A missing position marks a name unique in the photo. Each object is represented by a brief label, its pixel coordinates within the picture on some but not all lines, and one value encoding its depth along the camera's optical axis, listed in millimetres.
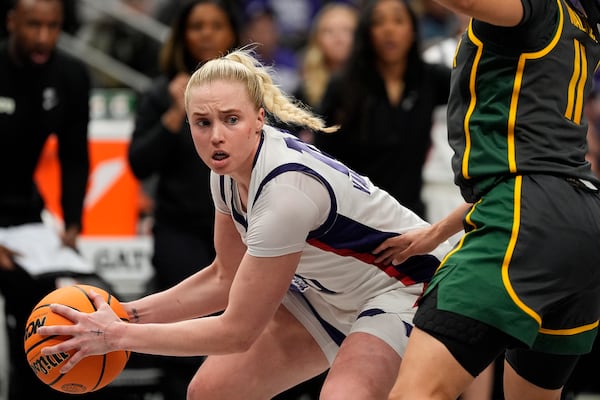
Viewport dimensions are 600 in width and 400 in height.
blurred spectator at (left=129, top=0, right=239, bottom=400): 12203
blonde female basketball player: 7293
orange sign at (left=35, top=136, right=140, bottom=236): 14602
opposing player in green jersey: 6797
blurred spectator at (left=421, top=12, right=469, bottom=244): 12398
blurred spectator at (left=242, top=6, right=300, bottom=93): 17000
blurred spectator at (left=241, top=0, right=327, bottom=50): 20781
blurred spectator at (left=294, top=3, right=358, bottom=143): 15562
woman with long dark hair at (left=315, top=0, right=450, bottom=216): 12164
